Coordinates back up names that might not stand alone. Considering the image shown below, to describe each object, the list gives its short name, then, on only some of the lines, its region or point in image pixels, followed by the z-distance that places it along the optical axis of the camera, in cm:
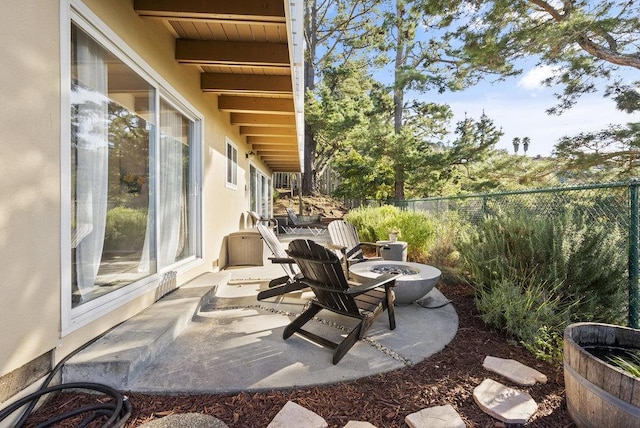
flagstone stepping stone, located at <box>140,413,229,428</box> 161
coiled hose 156
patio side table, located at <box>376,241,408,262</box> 523
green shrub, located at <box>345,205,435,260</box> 630
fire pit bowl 322
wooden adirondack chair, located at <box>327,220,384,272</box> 469
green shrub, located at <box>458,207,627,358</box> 266
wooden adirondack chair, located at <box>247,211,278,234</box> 752
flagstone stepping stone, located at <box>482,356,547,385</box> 203
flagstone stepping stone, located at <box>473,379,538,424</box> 169
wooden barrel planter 137
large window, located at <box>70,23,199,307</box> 213
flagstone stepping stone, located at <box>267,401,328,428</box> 161
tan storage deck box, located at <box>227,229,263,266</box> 559
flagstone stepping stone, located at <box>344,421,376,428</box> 162
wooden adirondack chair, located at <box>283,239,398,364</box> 232
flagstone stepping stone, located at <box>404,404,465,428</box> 163
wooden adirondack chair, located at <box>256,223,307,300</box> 351
